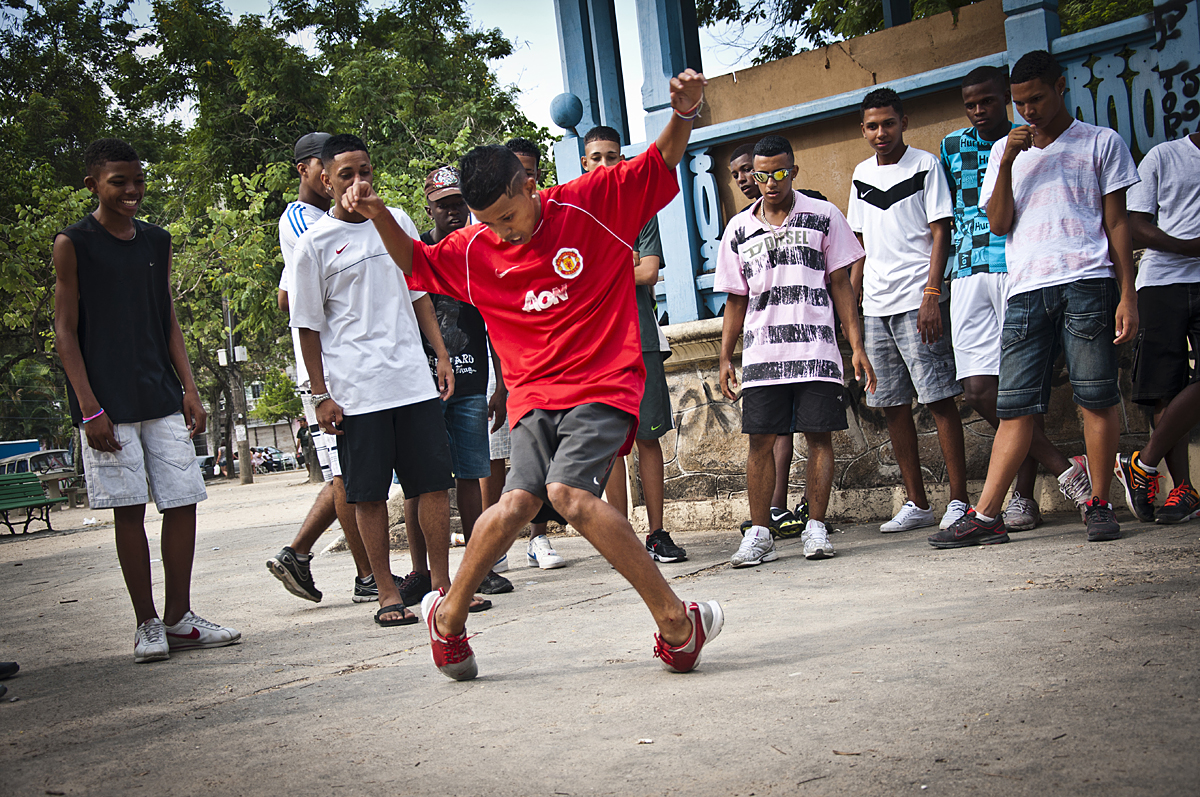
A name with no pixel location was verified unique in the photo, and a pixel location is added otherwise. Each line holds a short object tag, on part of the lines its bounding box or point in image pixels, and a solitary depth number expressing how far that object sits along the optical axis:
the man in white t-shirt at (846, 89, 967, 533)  5.33
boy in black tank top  4.02
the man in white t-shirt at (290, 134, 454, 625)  4.18
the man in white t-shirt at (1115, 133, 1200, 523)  4.74
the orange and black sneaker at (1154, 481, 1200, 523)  4.68
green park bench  16.41
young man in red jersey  2.95
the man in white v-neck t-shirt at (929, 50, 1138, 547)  4.52
